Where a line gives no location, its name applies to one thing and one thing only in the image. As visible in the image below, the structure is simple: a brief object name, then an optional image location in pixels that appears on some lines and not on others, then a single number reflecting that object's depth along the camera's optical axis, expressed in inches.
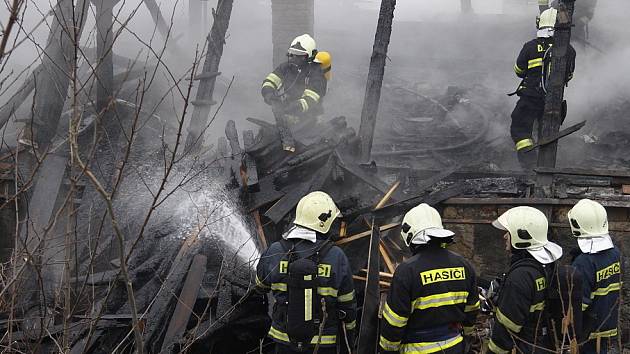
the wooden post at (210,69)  383.6
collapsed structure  227.0
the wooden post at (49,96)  336.8
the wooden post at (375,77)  350.9
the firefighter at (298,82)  366.9
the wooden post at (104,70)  365.7
